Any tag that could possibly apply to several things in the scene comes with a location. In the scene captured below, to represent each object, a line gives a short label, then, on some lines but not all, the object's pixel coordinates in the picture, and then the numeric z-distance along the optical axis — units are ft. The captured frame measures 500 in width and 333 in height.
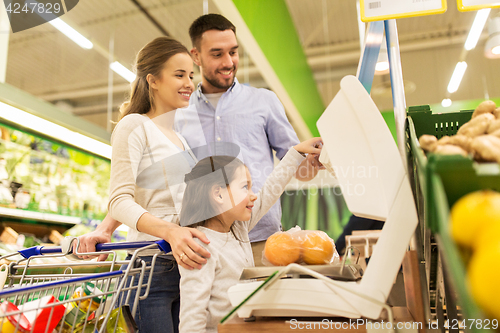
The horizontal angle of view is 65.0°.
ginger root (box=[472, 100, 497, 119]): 2.36
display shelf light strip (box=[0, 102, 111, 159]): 9.15
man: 5.53
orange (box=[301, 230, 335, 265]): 2.73
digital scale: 1.99
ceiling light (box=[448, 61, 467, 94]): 19.39
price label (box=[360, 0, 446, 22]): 3.90
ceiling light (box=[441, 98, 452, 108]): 24.47
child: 3.31
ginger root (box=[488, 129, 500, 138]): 1.81
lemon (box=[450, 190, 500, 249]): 1.27
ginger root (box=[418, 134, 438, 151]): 1.87
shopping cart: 2.69
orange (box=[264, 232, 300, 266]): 2.72
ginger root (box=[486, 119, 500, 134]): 1.91
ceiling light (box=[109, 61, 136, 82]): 15.34
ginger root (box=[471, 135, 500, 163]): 1.59
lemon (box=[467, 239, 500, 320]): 1.07
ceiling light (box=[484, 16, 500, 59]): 13.93
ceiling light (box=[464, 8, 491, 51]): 13.40
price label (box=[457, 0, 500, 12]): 4.14
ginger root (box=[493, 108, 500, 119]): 2.34
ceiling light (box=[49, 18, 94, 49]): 12.53
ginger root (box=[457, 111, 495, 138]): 1.94
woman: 3.68
